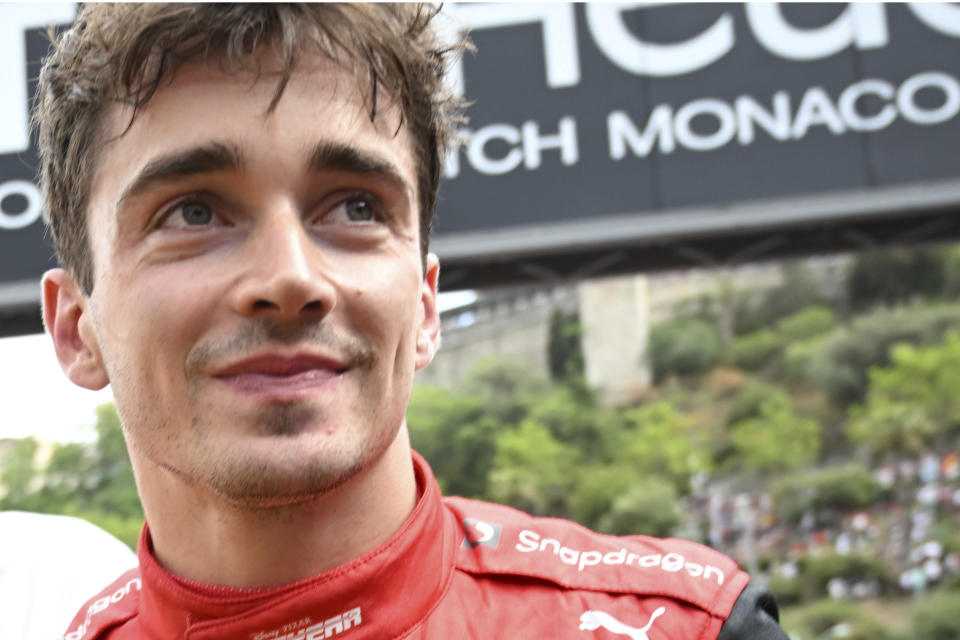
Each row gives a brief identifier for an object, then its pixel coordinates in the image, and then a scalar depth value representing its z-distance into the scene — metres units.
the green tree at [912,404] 22.73
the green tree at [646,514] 19.41
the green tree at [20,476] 11.01
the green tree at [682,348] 29.44
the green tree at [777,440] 23.20
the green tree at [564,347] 30.08
